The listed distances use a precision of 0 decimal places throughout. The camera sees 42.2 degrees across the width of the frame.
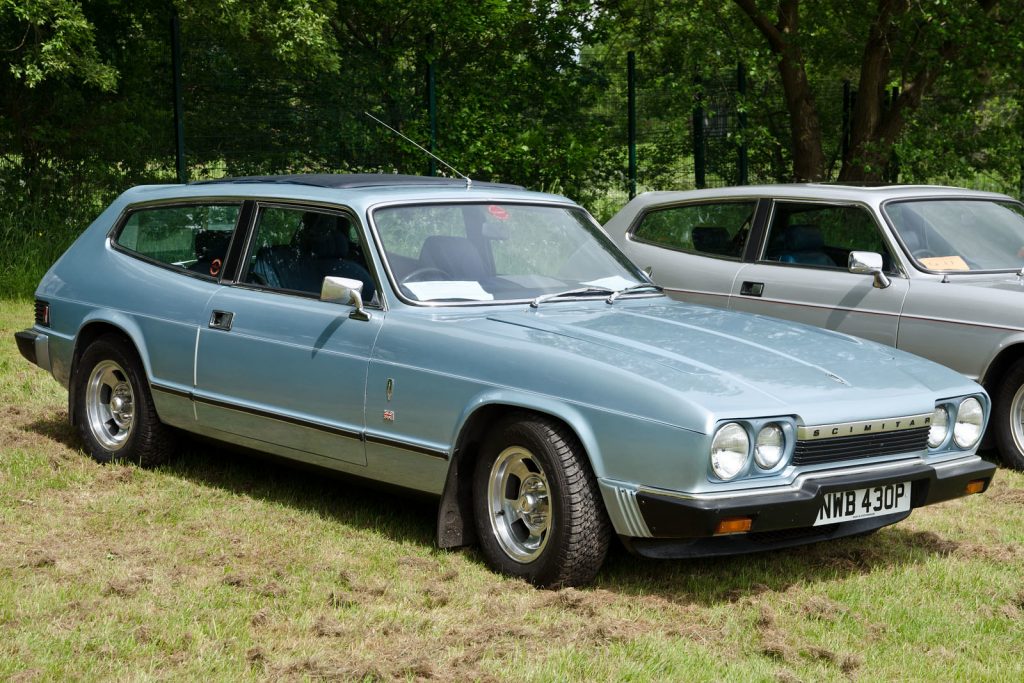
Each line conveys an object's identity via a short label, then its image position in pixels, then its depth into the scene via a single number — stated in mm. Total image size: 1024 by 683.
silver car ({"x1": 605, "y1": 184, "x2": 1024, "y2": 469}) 7531
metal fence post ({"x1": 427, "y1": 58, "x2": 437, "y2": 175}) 16688
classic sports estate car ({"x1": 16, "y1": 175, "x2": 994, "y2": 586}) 4902
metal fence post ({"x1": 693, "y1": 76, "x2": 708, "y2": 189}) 18188
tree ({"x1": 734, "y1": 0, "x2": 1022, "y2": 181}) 15562
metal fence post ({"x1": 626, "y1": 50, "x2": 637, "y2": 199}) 17984
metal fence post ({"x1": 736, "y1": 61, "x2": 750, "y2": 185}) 18469
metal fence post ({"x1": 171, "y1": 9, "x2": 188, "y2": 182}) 14797
